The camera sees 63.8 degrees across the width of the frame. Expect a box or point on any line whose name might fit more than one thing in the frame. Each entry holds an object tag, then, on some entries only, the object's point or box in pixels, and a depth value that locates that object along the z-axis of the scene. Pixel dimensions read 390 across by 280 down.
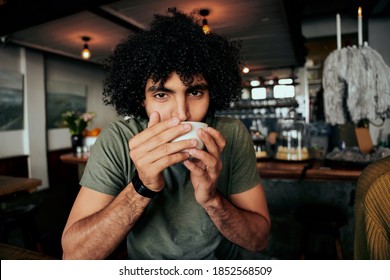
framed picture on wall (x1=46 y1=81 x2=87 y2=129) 5.10
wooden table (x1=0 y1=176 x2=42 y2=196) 1.77
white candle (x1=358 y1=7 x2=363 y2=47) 1.66
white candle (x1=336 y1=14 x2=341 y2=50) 1.76
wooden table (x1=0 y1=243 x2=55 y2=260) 0.65
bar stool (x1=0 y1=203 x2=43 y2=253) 2.15
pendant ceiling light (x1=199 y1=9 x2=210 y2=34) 2.91
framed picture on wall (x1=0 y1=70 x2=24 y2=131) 4.23
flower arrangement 3.50
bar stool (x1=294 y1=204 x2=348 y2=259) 1.86
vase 3.52
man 0.72
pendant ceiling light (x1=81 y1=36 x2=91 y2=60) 3.85
